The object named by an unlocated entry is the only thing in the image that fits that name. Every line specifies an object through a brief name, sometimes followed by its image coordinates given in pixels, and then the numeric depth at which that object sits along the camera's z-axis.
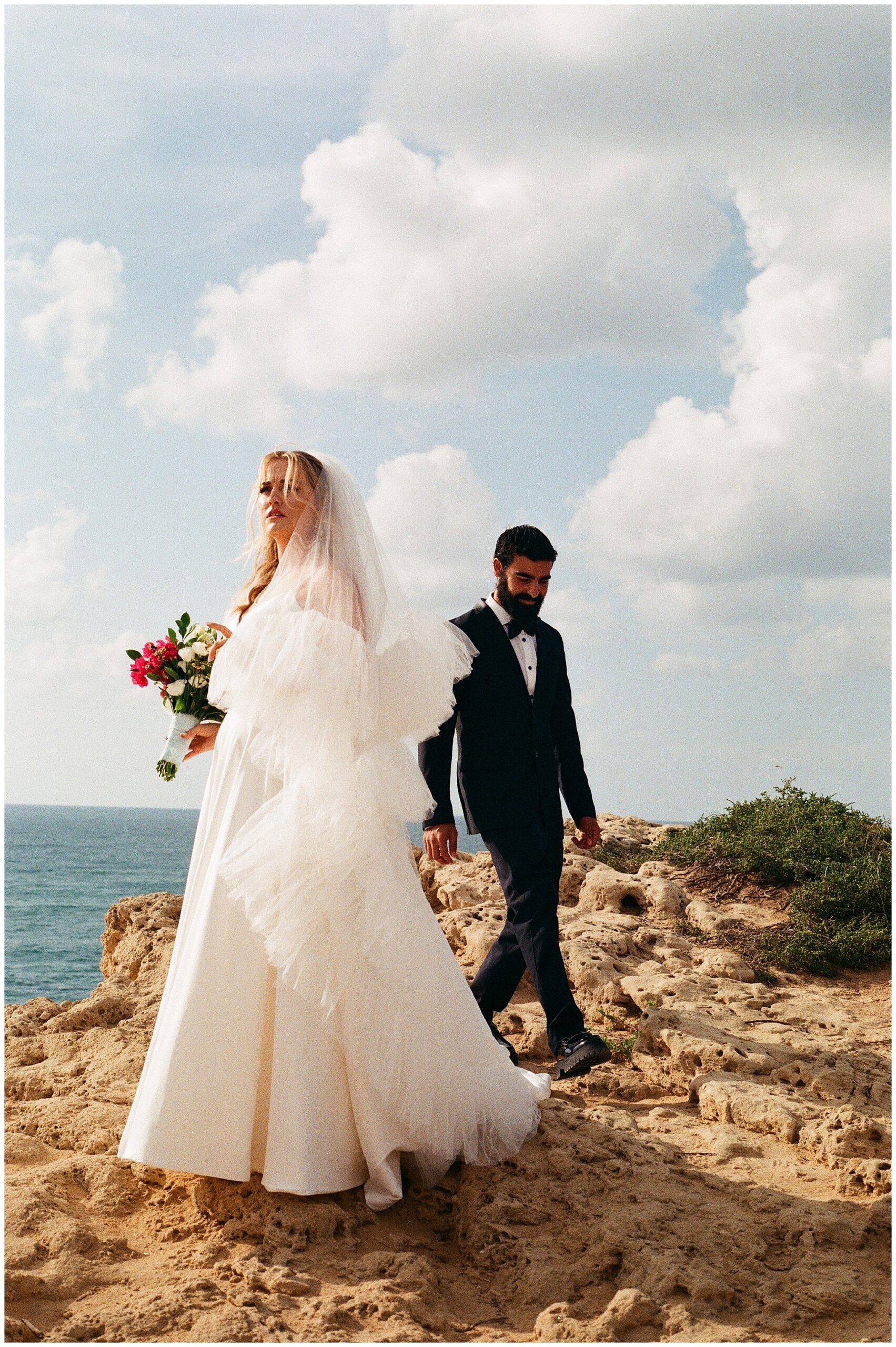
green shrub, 7.09
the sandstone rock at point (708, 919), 7.20
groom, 4.79
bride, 3.35
